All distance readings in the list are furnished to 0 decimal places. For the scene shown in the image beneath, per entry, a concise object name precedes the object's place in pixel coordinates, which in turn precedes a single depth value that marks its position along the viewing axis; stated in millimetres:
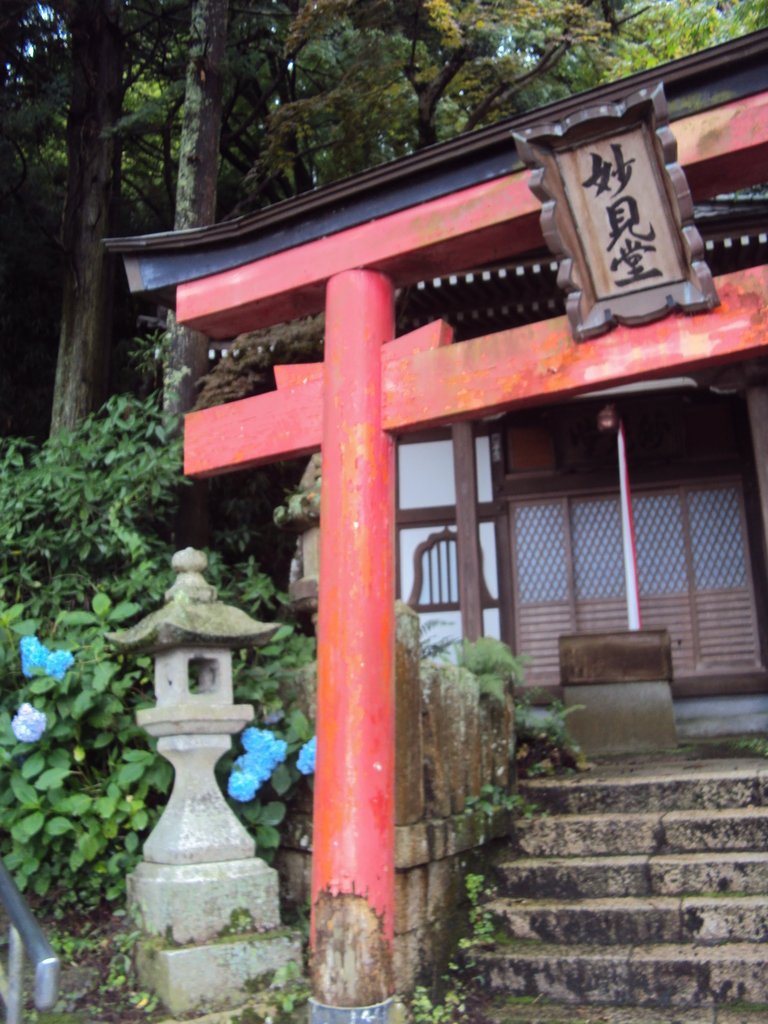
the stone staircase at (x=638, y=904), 4402
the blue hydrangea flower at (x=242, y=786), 4551
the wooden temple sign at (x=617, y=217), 3803
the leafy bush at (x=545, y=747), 6508
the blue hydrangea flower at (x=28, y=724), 4375
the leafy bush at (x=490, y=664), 5723
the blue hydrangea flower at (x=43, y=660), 4566
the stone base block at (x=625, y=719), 7598
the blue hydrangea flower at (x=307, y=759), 4633
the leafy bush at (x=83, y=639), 4469
